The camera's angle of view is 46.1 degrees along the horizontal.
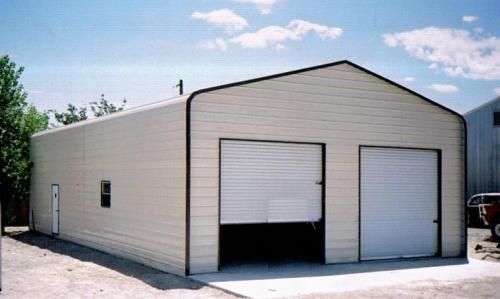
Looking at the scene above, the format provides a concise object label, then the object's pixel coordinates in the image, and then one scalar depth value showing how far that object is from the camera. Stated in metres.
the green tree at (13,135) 22.92
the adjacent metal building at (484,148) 28.61
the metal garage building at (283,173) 12.12
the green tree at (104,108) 42.38
